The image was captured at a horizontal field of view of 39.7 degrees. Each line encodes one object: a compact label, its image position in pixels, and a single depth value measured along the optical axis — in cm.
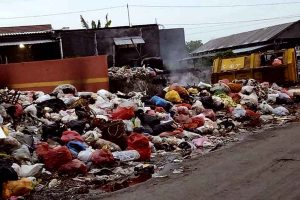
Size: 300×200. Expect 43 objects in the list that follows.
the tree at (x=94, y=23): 2858
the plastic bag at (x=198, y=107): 1068
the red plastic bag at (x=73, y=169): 608
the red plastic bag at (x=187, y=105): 1084
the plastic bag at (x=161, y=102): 1059
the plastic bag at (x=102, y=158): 636
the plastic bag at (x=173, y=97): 1137
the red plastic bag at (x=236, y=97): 1232
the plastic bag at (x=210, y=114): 1028
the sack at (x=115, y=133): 744
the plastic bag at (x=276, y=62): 1535
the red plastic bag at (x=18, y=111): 848
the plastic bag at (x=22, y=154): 622
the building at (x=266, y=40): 2550
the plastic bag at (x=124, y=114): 901
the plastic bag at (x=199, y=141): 779
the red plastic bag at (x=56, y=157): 622
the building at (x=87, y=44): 2099
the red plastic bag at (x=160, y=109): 1008
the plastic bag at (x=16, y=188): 512
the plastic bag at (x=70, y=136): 728
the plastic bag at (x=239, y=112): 1049
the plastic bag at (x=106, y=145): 714
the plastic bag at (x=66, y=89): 1115
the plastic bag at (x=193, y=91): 1278
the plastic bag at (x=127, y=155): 668
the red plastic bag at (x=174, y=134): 840
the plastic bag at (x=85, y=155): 649
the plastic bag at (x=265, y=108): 1117
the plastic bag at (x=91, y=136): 746
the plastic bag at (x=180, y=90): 1197
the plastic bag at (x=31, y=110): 869
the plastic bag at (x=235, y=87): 1341
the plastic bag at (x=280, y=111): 1086
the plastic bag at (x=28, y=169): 569
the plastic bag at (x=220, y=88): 1295
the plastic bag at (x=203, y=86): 1353
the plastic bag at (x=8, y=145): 633
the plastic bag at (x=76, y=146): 688
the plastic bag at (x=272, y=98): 1275
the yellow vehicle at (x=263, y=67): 1509
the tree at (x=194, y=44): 5055
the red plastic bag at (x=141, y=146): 688
